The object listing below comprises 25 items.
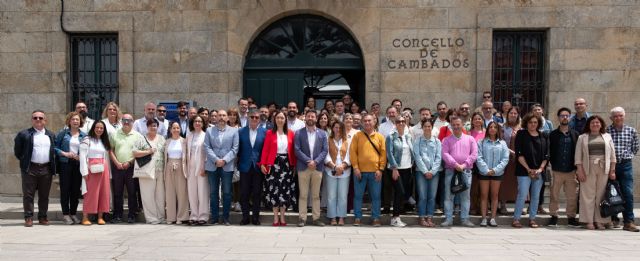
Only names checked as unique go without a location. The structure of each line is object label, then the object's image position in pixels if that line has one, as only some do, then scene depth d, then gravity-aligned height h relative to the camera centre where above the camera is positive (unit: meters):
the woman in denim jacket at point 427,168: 9.45 -0.79
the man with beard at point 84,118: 10.34 -0.03
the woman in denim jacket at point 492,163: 9.51 -0.70
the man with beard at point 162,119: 10.72 -0.03
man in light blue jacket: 9.45 -0.63
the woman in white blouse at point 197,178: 9.62 -1.03
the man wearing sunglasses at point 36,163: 9.48 -0.79
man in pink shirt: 9.44 -0.64
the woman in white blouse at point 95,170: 9.61 -0.91
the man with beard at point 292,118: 10.36 +0.02
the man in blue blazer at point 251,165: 9.51 -0.78
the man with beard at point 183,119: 10.65 -0.03
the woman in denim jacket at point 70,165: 9.73 -0.84
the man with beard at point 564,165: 9.66 -0.72
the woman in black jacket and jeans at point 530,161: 9.52 -0.65
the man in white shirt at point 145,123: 10.58 -0.11
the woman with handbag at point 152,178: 9.76 -1.05
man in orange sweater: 9.50 -0.73
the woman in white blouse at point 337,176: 9.58 -0.95
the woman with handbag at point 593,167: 9.41 -0.73
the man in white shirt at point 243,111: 10.88 +0.14
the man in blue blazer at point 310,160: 9.40 -0.67
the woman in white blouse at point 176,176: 9.75 -1.01
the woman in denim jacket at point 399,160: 9.54 -0.67
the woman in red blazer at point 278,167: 9.41 -0.80
